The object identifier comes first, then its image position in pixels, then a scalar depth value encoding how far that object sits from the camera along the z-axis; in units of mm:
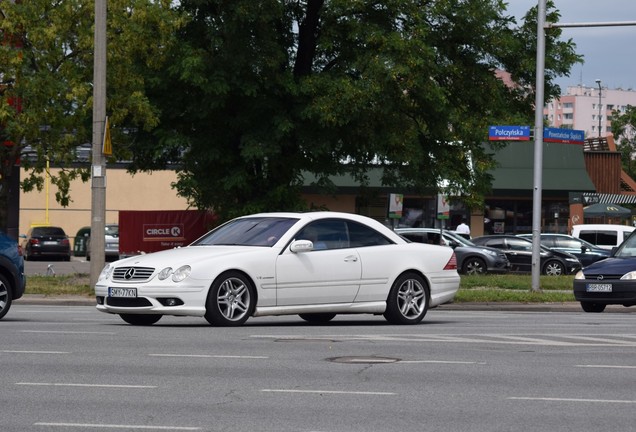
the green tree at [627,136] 88500
